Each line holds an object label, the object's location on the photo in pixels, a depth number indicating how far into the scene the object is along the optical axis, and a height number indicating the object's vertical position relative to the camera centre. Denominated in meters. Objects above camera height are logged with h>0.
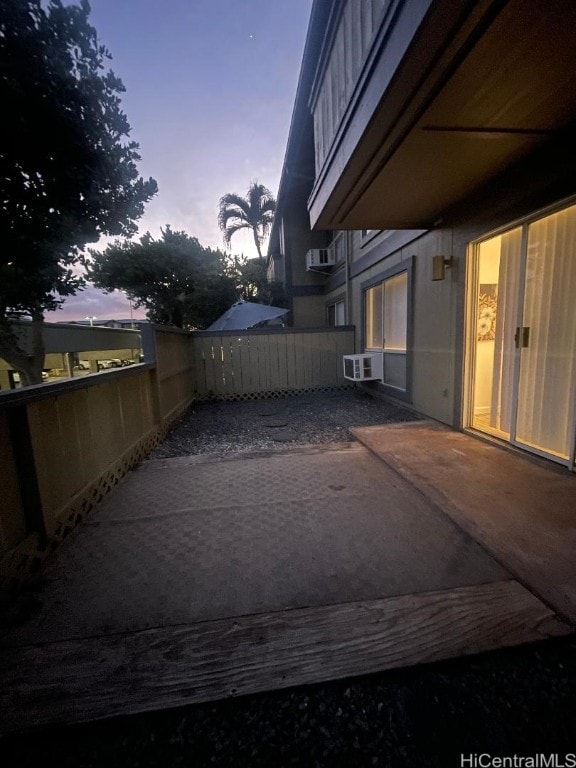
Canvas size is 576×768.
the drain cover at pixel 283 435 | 3.86 -1.25
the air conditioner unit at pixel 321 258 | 8.77 +2.29
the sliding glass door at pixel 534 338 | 2.47 -0.07
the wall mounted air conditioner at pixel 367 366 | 5.85 -0.58
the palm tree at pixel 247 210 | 13.70 +5.81
